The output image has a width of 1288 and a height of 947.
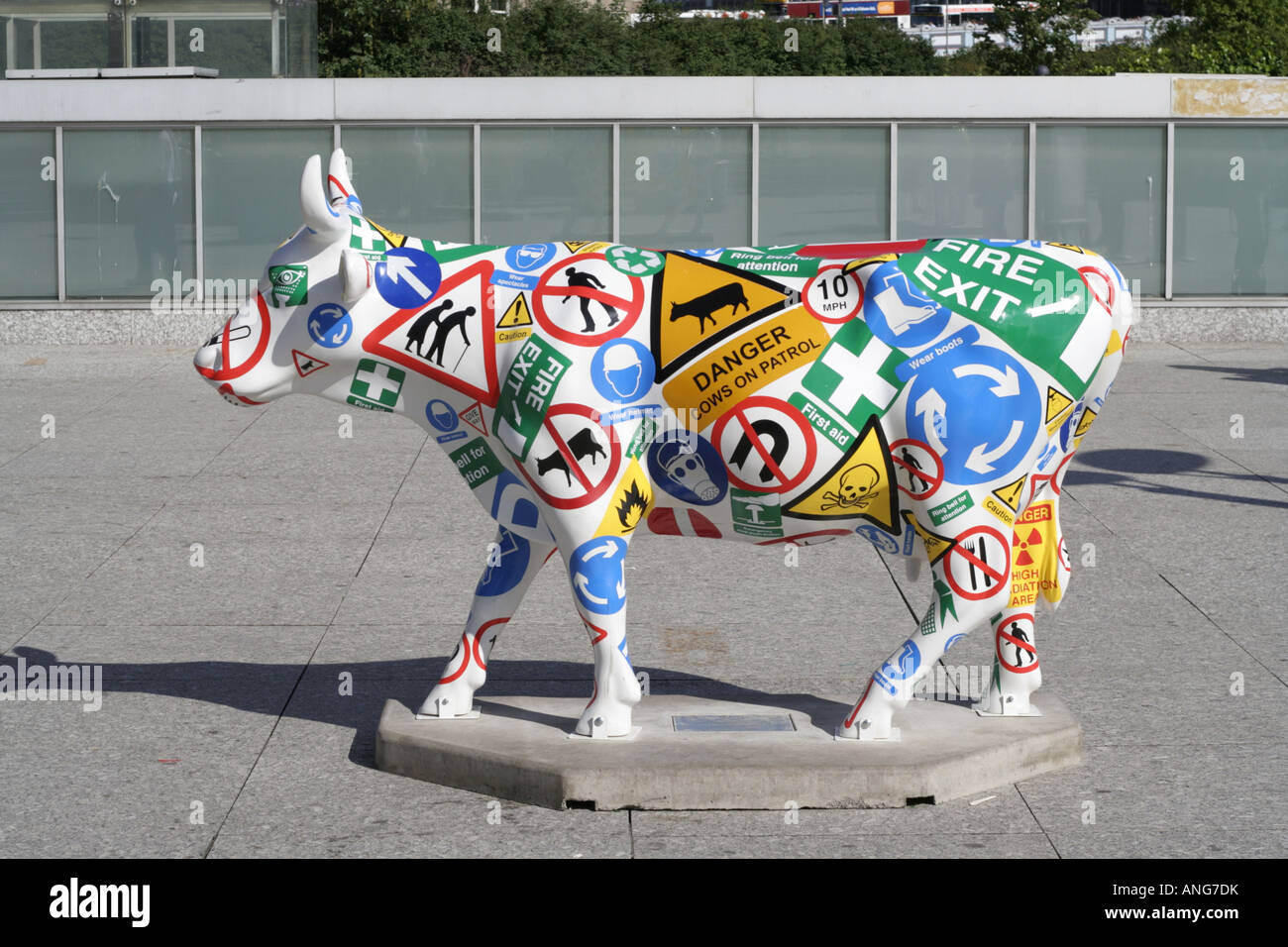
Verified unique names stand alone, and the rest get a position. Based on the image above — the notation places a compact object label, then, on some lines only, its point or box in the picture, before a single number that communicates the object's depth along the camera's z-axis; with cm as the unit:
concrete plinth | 497
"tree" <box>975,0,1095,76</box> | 4922
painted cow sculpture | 493
